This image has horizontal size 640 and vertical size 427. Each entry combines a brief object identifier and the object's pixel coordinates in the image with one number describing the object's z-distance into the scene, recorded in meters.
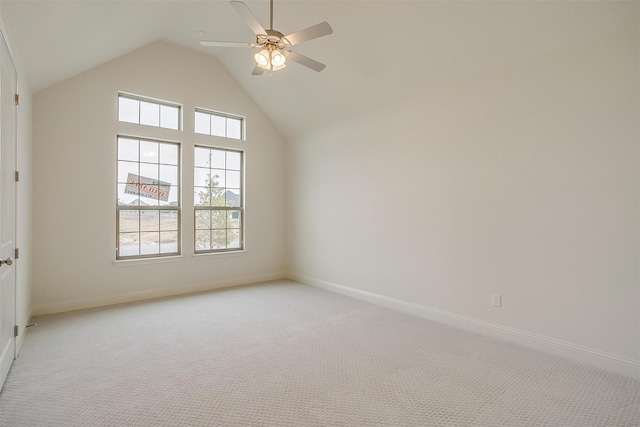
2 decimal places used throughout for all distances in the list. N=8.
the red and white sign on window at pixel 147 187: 4.69
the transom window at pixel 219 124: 5.30
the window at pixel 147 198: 4.62
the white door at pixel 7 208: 2.36
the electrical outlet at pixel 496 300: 3.33
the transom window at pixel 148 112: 4.58
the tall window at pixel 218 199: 5.32
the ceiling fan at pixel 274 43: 2.40
